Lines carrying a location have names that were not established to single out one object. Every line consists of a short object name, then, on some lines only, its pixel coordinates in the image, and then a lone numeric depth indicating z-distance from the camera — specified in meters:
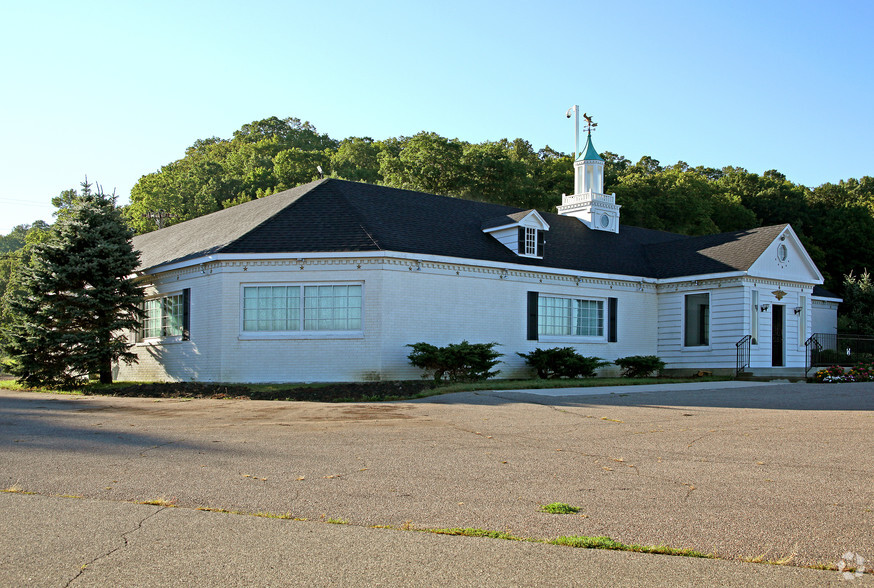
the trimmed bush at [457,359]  20.44
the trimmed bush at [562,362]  22.92
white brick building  21.20
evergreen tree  20.95
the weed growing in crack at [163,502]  6.61
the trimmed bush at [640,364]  24.98
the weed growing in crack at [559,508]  6.39
